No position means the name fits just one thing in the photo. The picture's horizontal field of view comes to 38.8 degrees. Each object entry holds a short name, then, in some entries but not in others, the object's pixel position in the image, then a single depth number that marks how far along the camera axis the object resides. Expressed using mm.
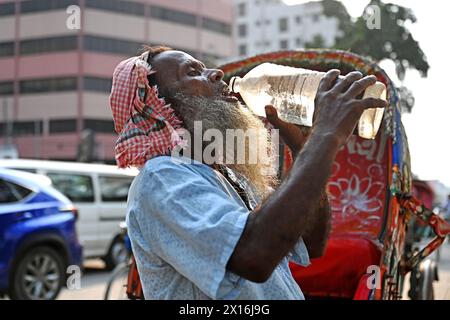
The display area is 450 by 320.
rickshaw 4012
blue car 6395
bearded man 1436
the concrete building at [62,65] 39875
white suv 9373
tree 16141
